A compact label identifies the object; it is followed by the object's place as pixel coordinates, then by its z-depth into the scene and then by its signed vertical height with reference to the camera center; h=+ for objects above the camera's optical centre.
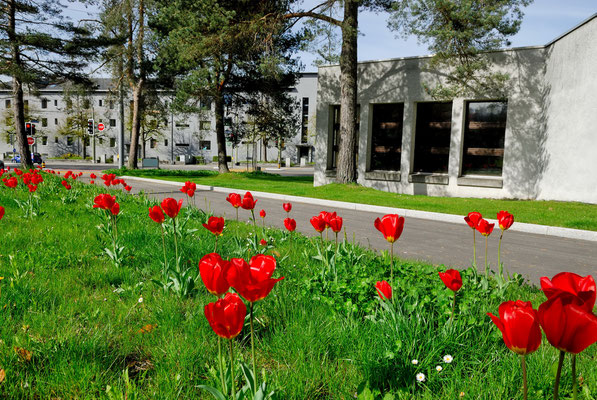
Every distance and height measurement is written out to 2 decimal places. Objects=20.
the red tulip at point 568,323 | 0.97 -0.39
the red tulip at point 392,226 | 2.49 -0.43
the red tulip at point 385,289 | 2.40 -0.77
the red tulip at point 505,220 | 3.44 -0.52
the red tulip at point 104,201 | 3.83 -0.50
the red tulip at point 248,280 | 1.31 -0.41
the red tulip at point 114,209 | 3.93 -0.58
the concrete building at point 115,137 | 68.50 +1.54
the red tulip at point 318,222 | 3.32 -0.56
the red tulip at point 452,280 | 2.27 -0.67
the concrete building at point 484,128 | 13.45 +1.04
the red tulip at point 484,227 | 3.30 -0.56
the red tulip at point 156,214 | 3.27 -0.52
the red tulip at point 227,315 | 1.29 -0.50
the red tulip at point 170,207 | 3.14 -0.44
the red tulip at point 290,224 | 3.89 -0.67
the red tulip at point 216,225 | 3.08 -0.55
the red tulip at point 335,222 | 3.30 -0.55
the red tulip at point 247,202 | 4.04 -0.50
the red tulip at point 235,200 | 4.32 -0.52
